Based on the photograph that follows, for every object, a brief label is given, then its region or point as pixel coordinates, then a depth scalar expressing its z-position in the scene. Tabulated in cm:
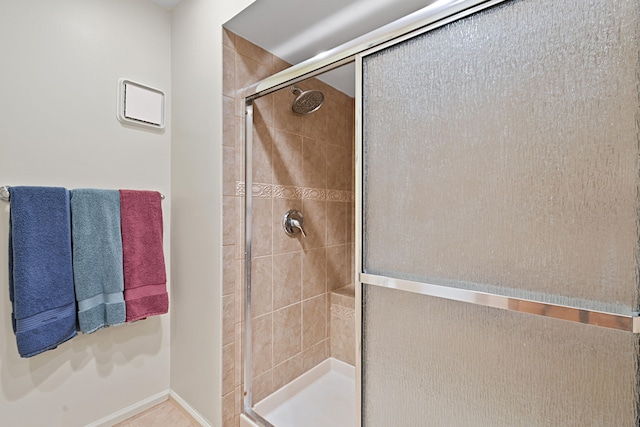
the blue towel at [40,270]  111
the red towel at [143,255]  141
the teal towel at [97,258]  127
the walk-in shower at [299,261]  154
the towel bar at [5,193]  112
